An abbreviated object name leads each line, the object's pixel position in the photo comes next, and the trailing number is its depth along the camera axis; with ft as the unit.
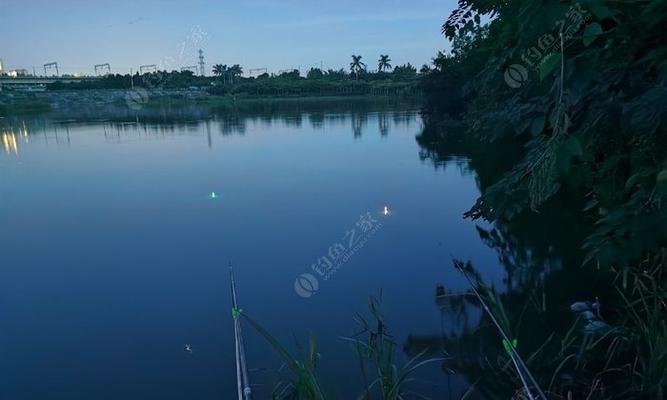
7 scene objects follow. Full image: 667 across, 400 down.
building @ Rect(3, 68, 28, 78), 477.28
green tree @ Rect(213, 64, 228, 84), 434.30
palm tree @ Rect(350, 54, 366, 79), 419.95
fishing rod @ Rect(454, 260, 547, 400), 11.39
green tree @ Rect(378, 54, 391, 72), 434.30
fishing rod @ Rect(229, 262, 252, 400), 10.31
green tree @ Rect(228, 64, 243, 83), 432.62
